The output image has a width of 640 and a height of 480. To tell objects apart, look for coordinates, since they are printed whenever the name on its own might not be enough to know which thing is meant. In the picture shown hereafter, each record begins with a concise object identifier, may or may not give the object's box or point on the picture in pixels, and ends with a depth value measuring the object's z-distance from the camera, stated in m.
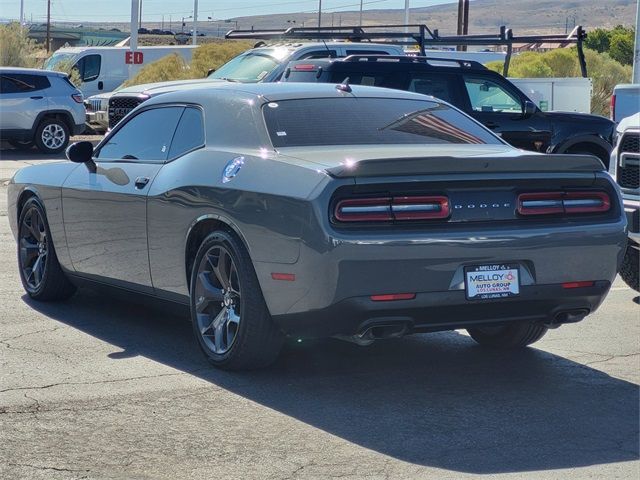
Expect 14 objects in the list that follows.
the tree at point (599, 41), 77.55
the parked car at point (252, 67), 18.30
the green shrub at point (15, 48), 34.16
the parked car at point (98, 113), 26.30
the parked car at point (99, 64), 36.00
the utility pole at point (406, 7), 54.16
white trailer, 22.11
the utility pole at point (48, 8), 97.12
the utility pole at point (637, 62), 19.77
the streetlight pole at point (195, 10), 80.51
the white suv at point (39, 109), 23.88
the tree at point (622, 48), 62.81
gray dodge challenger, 6.11
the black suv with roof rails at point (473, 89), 14.52
